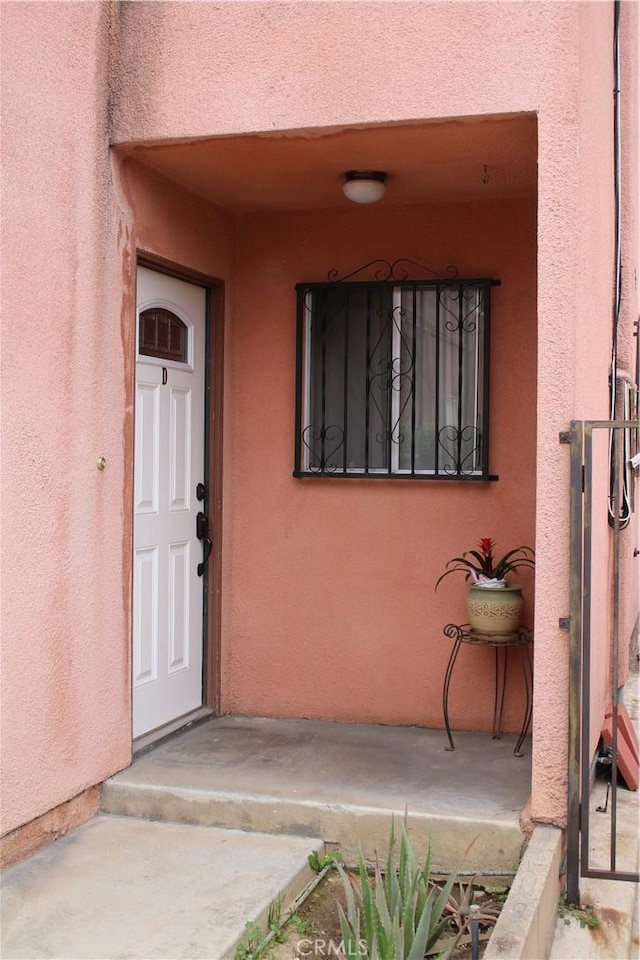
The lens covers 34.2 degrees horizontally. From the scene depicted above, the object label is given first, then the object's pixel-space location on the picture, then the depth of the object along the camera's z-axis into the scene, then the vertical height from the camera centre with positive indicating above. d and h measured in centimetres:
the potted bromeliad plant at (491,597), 513 -67
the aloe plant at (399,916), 319 -144
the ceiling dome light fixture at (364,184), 511 +137
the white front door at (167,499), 519 -20
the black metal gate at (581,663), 395 -77
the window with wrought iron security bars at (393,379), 568 +47
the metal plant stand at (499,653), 516 -100
